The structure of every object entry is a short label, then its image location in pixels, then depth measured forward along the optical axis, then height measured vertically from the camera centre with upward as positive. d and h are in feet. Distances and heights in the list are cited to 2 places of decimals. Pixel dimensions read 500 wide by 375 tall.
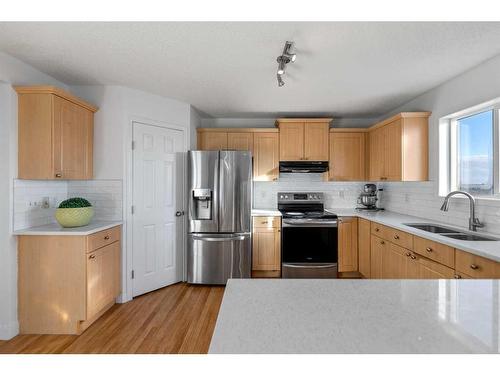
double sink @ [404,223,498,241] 6.77 -1.33
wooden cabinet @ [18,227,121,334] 7.08 -2.69
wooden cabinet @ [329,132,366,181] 12.58 +1.59
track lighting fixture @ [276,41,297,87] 6.02 +3.17
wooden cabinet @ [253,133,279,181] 12.43 +1.42
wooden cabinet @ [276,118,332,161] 12.32 +2.18
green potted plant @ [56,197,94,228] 7.57 -0.81
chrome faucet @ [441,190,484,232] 7.01 -0.78
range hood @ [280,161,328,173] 12.23 +0.93
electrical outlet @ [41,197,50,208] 8.06 -0.50
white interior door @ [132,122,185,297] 9.59 -0.80
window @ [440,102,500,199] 7.36 +1.12
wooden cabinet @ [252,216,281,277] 11.24 -2.56
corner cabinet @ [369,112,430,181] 9.46 +1.50
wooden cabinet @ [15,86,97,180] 7.17 +1.54
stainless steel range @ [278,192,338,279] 10.91 -2.56
